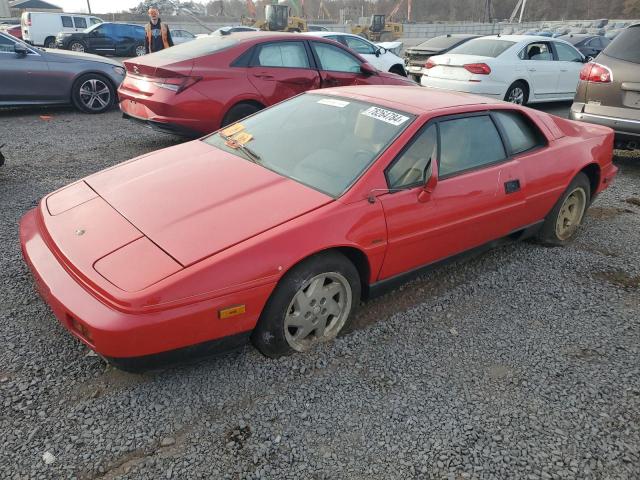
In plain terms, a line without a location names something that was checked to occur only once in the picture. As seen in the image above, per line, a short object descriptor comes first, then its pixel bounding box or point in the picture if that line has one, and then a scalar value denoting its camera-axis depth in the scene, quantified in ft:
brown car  18.66
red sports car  6.99
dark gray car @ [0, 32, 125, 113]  23.91
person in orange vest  28.45
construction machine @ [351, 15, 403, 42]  104.78
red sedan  18.43
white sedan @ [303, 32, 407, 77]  35.76
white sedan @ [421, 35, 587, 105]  28.37
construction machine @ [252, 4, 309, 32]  91.85
